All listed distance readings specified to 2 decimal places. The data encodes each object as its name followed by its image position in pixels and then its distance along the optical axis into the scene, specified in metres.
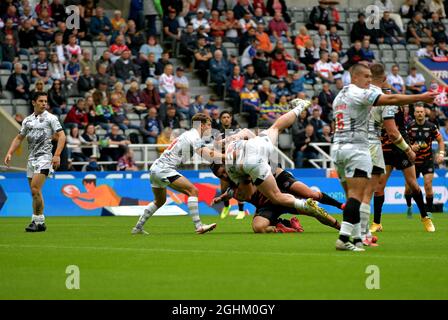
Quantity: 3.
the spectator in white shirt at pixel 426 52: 39.06
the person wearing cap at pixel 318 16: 38.06
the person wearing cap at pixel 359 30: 38.19
